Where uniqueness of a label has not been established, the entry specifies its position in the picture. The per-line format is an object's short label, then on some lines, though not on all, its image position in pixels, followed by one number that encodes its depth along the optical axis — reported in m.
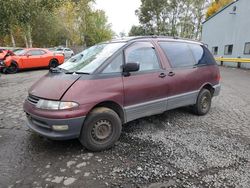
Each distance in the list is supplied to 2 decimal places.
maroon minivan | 3.41
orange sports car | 13.66
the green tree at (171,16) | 41.56
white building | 17.97
